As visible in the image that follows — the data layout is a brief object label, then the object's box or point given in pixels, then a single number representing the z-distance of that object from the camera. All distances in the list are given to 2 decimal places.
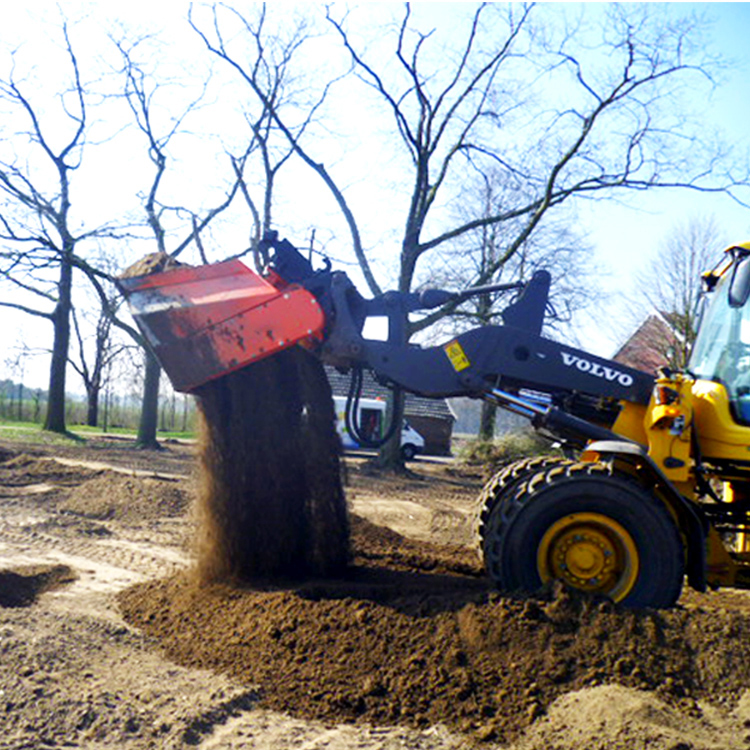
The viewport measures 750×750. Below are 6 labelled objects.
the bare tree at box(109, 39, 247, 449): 26.36
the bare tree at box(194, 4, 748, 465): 22.30
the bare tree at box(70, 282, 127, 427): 50.53
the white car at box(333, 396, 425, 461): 32.21
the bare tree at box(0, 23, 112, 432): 24.37
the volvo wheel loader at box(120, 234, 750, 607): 5.70
